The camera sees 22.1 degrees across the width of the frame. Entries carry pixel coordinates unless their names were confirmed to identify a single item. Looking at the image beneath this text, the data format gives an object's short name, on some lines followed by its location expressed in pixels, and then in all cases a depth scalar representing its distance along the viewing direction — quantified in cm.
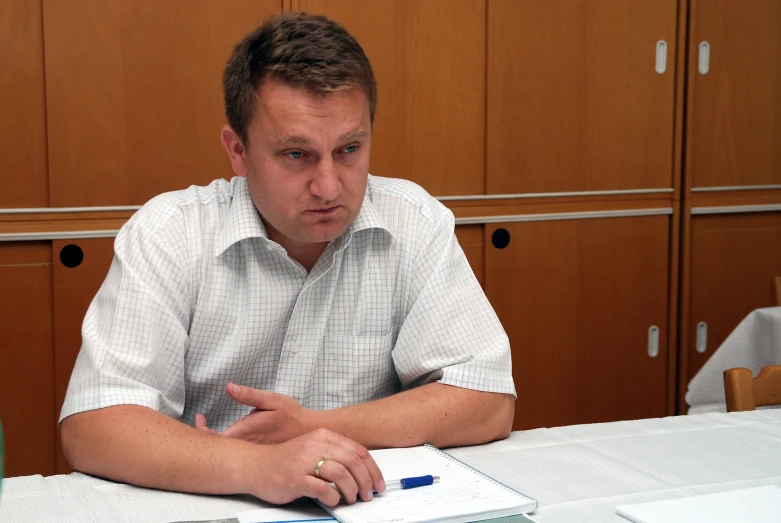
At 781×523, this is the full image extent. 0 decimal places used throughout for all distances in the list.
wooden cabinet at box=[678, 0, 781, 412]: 344
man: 207
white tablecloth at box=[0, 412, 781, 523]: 190
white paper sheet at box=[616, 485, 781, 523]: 187
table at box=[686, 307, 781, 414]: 282
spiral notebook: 187
